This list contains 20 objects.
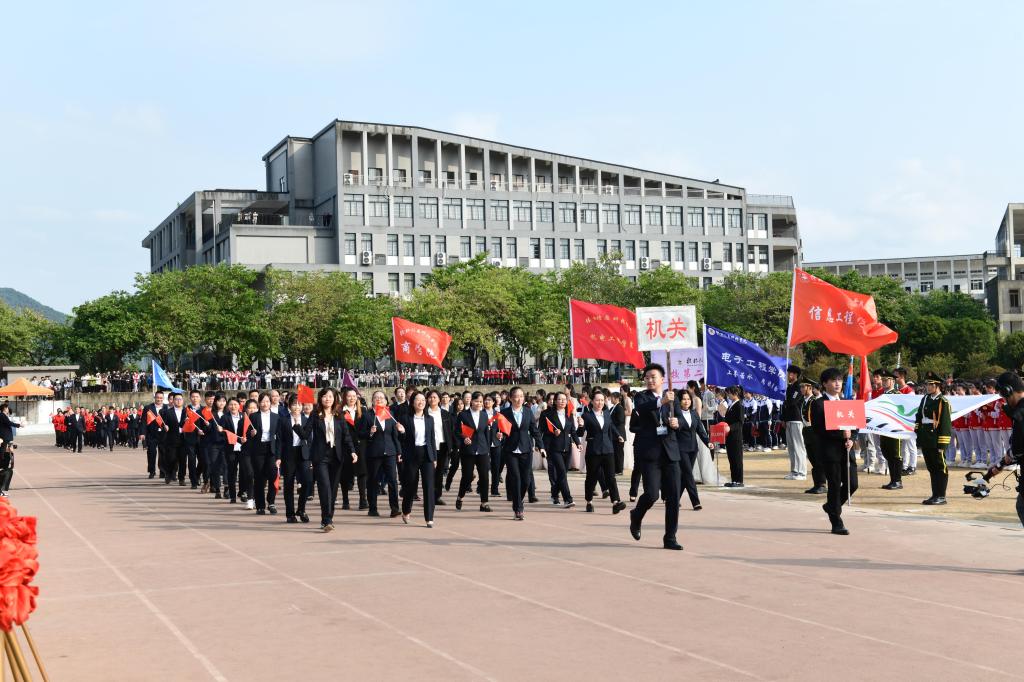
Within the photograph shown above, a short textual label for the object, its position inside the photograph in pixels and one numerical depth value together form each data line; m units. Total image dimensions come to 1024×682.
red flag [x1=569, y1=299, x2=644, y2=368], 22.64
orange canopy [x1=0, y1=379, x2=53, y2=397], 58.12
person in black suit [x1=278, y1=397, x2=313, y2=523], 14.42
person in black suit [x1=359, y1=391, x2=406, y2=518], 14.42
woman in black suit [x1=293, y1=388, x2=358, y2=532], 13.70
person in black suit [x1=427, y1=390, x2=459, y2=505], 14.94
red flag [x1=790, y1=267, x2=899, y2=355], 17.83
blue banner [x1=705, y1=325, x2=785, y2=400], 20.66
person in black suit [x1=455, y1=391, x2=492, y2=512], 15.84
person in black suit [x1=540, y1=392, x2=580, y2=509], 15.80
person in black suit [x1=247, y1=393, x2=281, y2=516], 15.77
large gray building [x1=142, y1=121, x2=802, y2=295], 91.12
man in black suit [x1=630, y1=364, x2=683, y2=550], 11.22
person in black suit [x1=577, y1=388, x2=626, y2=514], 15.60
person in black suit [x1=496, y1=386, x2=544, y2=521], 15.21
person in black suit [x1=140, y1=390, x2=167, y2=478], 23.42
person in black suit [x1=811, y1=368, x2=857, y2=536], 12.10
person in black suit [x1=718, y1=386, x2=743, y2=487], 18.66
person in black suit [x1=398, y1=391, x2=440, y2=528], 13.80
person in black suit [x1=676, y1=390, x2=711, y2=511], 12.09
